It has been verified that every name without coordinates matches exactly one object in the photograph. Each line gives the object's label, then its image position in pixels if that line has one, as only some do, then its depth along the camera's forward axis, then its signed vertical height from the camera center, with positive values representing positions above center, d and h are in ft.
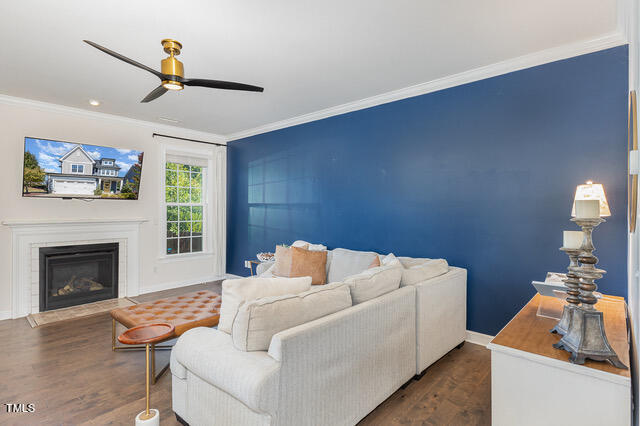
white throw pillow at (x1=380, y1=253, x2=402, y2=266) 10.69 -1.62
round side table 5.86 -2.64
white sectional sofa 4.84 -2.71
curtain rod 16.67 +3.94
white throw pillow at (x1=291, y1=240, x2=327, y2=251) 13.81 -1.51
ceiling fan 7.61 +3.18
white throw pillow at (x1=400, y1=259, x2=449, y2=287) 8.29 -1.65
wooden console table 3.91 -2.24
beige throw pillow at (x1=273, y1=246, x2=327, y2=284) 12.46 -2.07
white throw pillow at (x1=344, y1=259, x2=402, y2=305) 6.85 -1.58
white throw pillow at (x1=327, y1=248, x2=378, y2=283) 11.71 -1.91
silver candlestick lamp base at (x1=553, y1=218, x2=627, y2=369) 4.14 -1.56
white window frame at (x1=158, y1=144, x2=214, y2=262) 17.22 +0.39
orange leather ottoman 8.47 -2.91
